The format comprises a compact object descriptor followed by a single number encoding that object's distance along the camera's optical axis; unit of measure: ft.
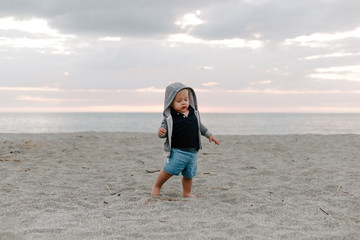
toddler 14.43
